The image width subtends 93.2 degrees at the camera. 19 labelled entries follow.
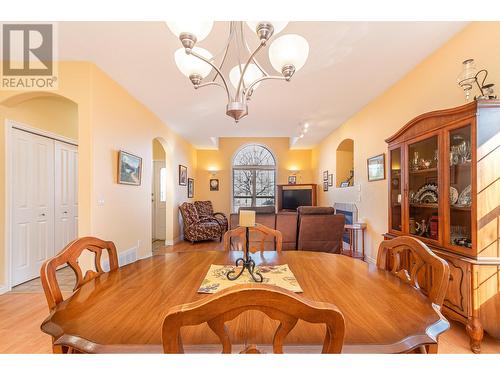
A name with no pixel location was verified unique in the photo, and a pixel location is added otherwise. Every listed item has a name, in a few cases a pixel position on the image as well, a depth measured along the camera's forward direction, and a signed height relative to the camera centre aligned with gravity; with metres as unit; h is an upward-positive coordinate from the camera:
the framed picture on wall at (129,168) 3.11 +0.28
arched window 7.47 +0.35
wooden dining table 0.70 -0.46
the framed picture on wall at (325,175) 6.23 +0.33
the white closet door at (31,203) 2.93 -0.20
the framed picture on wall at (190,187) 6.71 +0.01
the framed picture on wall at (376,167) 3.44 +0.31
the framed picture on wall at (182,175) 5.89 +0.33
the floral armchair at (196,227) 5.52 -0.94
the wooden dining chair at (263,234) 1.88 -0.38
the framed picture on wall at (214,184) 7.39 +0.12
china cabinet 1.64 -0.12
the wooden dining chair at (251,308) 0.53 -0.28
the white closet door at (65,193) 3.54 -0.08
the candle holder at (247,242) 1.26 -0.29
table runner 1.13 -0.48
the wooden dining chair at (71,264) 0.96 -0.36
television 6.97 -0.30
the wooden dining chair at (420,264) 0.98 -0.37
